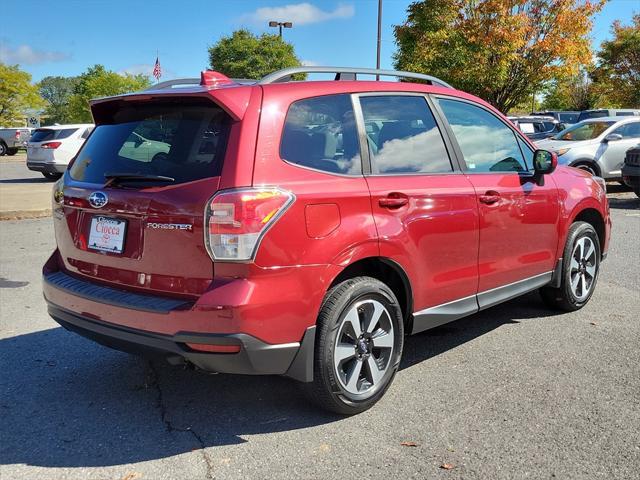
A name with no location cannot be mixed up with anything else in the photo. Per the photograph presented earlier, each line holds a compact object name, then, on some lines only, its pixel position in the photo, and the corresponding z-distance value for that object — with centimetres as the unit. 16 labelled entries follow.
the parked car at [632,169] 1205
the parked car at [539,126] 2117
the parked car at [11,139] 3146
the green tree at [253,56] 5459
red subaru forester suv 289
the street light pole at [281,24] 4039
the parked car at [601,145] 1329
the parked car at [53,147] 1638
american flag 2602
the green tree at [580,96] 5500
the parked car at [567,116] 3278
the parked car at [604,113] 2219
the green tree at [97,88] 5160
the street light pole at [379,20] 2533
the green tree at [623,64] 3703
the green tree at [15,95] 4234
